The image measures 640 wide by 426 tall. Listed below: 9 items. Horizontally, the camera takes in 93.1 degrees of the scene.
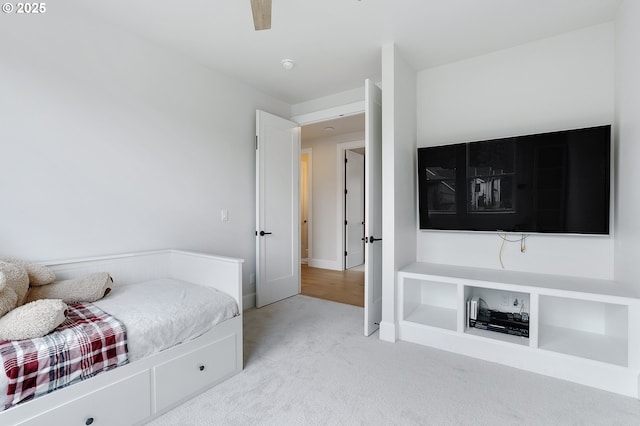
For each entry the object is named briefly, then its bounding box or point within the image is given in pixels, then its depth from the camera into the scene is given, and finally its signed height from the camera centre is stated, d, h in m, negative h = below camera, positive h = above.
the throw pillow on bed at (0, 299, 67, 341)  1.29 -0.49
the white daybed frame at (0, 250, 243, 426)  1.32 -0.83
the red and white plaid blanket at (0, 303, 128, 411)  1.19 -0.62
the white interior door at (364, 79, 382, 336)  2.65 +0.01
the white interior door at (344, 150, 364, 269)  5.69 +0.04
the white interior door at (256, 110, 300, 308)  3.47 +0.02
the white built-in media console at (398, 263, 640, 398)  1.89 -0.91
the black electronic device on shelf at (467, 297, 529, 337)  2.33 -0.88
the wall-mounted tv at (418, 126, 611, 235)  2.19 +0.21
